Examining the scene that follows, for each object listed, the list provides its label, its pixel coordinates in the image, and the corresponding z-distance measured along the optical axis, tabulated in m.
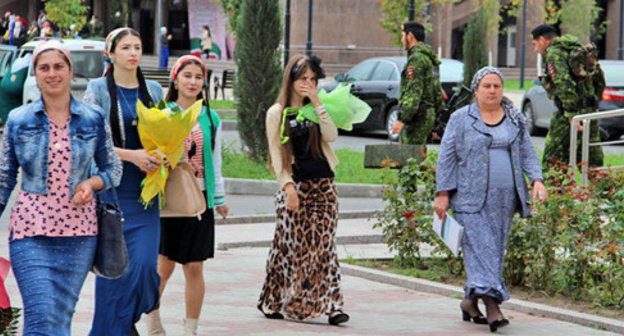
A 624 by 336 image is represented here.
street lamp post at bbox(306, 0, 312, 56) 35.91
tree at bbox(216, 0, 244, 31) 34.62
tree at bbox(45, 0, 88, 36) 48.37
